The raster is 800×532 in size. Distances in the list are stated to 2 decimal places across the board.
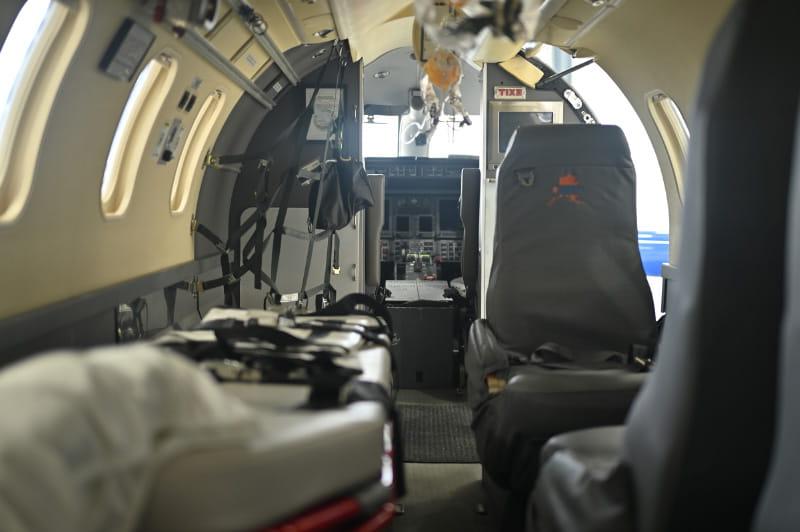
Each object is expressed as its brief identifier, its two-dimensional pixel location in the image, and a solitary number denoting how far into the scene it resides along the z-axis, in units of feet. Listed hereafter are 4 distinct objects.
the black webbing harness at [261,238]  14.39
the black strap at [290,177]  13.88
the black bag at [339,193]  16.85
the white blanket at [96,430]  2.99
